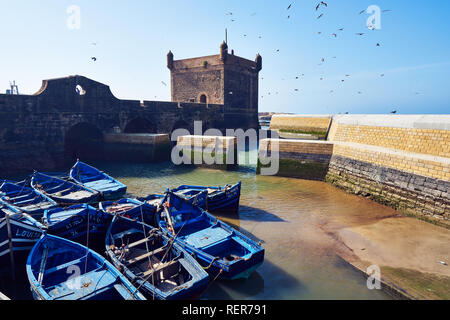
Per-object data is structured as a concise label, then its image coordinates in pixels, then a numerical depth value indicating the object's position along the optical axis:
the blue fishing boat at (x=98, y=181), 11.02
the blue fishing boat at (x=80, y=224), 6.94
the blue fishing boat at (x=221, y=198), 9.88
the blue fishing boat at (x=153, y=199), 9.51
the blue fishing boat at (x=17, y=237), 5.98
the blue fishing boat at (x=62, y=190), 9.93
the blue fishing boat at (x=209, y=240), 5.88
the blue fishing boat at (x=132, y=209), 8.08
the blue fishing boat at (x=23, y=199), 8.52
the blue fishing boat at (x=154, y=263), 4.98
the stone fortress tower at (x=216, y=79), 31.53
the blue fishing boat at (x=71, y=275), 4.77
